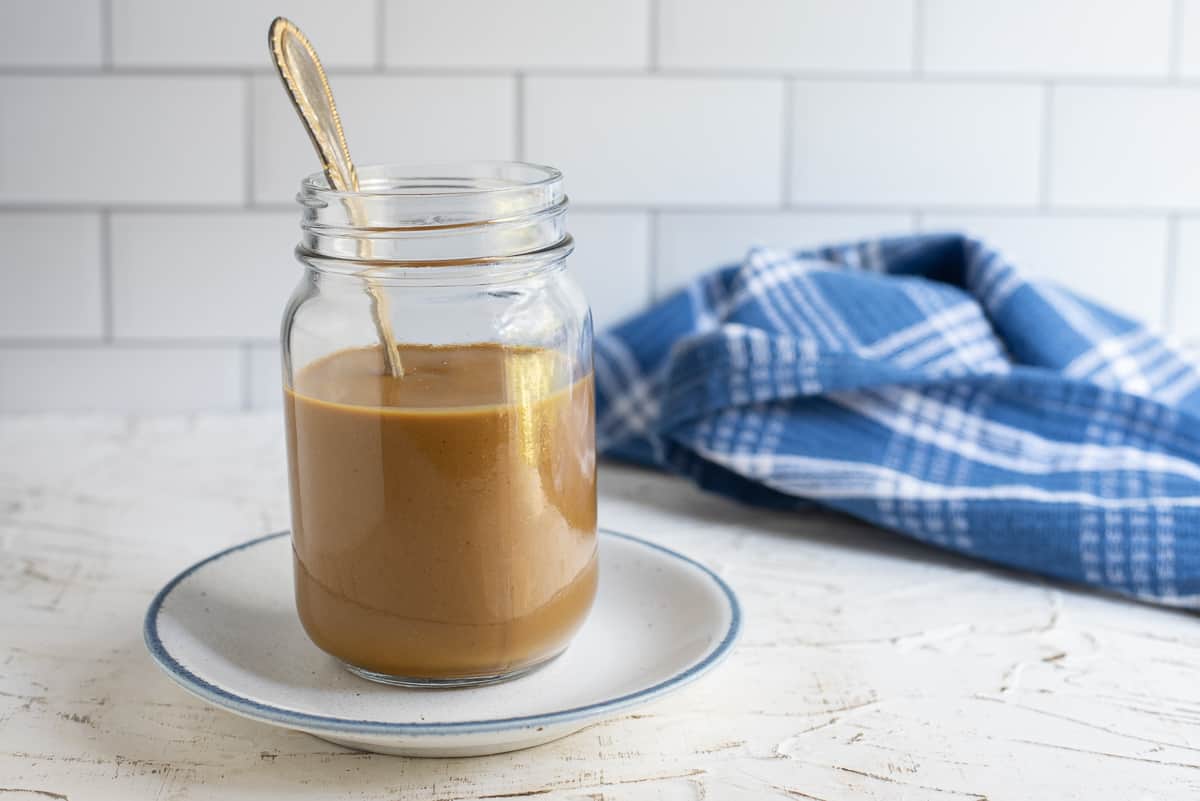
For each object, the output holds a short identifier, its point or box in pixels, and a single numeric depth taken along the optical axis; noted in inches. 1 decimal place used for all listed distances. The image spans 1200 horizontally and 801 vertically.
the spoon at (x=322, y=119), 22.3
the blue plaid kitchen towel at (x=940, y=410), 31.5
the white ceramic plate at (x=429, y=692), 20.8
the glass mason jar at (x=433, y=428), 22.7
